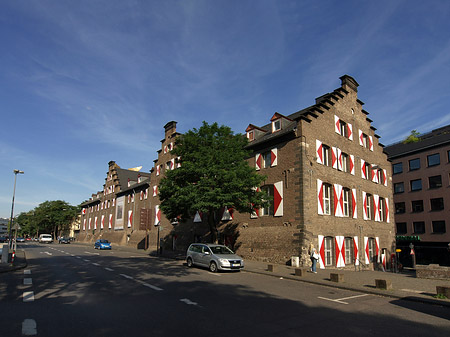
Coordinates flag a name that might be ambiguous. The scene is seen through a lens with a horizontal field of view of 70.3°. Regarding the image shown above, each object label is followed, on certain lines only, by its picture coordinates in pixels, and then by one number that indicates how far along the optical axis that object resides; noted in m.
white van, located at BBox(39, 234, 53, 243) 65.81
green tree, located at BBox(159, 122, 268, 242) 19.08
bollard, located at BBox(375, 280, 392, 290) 12.44
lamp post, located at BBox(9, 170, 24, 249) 28.55
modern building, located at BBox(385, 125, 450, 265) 38.69
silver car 16.72
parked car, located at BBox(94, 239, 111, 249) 39.66
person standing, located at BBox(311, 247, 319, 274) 17.93
